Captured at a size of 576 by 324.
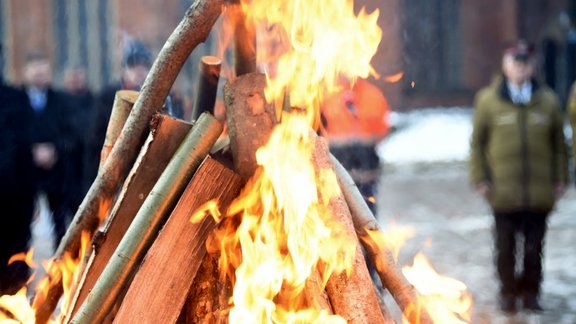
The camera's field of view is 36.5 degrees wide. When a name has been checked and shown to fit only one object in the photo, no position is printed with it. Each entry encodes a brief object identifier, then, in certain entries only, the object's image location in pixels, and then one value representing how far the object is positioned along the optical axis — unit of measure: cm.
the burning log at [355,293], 285
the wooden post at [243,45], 315
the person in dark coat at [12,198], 521
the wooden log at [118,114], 342
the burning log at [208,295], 293
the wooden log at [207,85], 331
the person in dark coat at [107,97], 554
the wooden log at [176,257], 284
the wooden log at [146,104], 313
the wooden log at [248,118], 300
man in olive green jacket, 596
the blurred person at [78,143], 649
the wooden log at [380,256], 302
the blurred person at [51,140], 614
